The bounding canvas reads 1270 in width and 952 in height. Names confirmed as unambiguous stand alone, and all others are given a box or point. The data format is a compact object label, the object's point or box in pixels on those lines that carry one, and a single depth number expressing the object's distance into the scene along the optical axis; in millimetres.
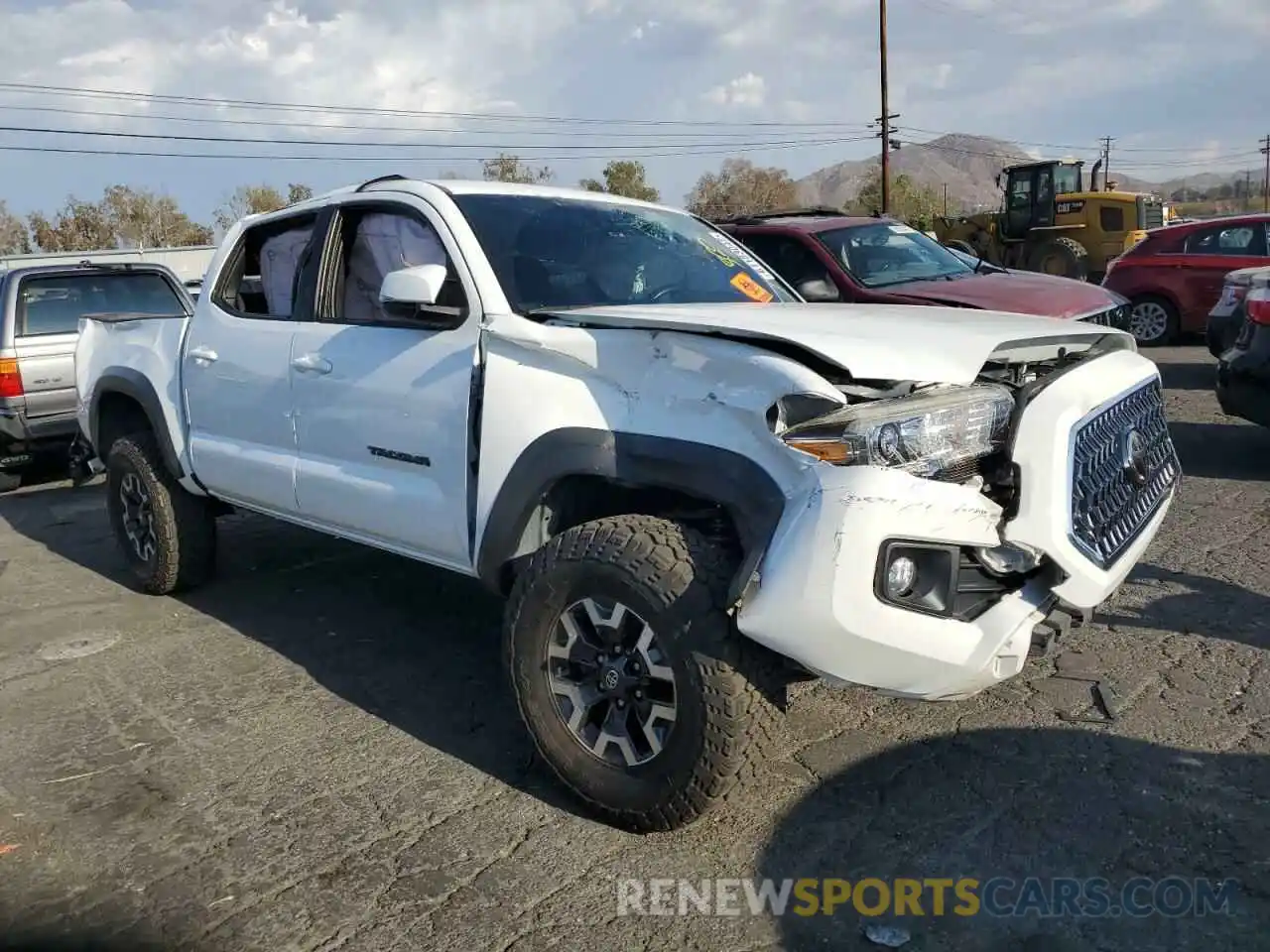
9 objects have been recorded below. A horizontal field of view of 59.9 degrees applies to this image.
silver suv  8320
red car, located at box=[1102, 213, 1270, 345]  12344
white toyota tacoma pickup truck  2771
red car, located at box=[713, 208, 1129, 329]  8000
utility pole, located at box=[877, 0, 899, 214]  33938
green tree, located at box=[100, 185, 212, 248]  58906
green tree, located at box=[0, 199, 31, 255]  59812
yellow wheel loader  23234
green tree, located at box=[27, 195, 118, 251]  58125
